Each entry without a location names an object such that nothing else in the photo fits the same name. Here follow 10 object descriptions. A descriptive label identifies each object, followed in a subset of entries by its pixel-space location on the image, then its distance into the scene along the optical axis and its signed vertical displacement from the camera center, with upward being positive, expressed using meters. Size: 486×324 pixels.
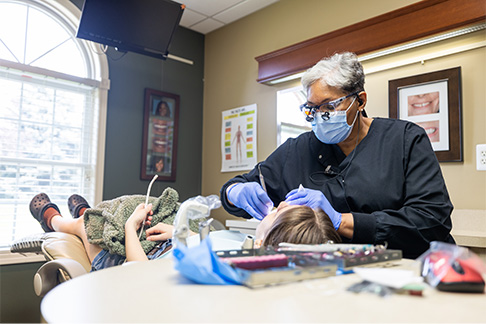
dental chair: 1.43 -0.35
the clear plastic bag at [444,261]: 0.59 -0.12
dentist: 1.18 +0.04
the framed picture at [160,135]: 3.63 +0.45
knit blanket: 1.79 -0.20
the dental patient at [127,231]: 1.77 -0.26
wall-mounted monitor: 2.80 +1.23
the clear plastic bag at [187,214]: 0.79 -0.08
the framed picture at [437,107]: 2.27 +0.51
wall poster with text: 3.60 +0.43
